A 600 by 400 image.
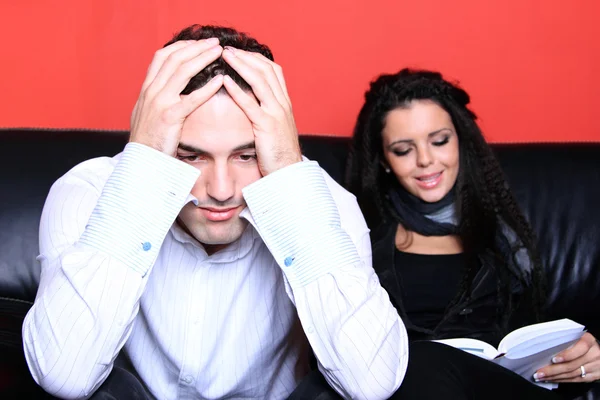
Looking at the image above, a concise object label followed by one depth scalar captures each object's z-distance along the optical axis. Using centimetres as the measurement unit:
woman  212
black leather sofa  189
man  120
